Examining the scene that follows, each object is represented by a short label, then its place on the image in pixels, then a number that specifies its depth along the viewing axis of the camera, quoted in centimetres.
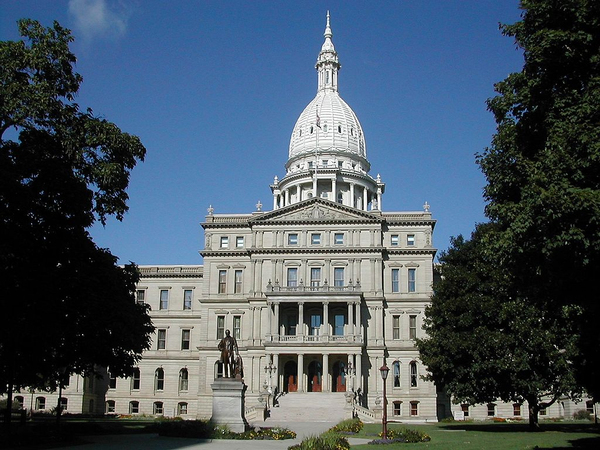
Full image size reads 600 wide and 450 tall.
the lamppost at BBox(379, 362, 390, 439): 3334
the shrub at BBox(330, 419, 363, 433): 4147
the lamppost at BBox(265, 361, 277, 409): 6967
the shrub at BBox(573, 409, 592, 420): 6950
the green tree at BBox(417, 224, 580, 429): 4450
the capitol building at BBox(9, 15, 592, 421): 7194
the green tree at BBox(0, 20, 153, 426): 2936
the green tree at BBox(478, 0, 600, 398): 2083
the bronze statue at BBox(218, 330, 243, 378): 3941
